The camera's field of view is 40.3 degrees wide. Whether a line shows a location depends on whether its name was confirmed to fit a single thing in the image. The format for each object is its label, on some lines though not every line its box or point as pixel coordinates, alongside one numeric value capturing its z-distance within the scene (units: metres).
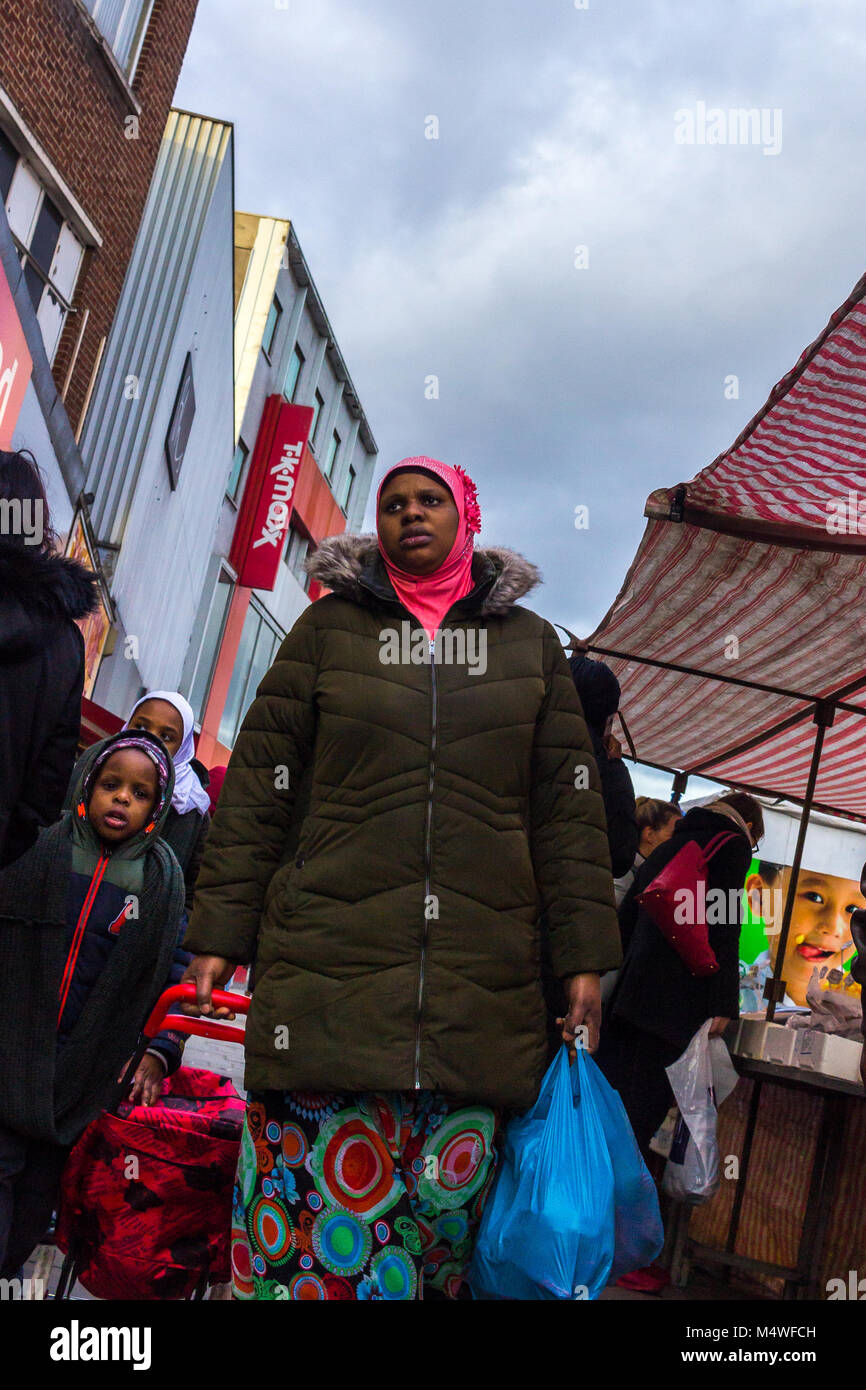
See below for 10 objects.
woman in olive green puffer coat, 2.39
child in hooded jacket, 2.93
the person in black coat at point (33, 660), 2.25
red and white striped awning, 4.09
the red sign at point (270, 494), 22.16
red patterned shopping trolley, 2.82
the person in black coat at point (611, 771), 4.07
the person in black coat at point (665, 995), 4.81
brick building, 9.33
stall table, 5.00
